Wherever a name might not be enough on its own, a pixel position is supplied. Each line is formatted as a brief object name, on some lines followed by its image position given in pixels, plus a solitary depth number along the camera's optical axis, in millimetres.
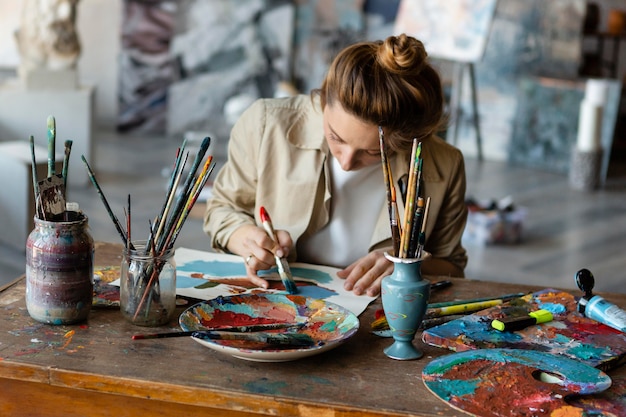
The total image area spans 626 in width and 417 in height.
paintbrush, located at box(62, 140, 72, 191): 1447
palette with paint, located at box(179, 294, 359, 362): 1354
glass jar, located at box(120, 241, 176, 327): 1471
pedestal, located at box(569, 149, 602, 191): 6102
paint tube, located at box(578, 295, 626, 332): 1584
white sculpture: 5262
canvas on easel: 6102
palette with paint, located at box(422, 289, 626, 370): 1451
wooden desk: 1248
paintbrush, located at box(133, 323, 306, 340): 1392
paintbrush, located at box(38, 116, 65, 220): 1411
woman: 2014
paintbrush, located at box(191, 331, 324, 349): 1383
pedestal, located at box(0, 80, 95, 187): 5254
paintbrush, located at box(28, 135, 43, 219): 1419
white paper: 1692
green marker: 1536
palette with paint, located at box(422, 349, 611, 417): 1244
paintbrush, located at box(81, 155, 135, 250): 1476
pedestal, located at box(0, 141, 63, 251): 3975
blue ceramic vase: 1382
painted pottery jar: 1437
